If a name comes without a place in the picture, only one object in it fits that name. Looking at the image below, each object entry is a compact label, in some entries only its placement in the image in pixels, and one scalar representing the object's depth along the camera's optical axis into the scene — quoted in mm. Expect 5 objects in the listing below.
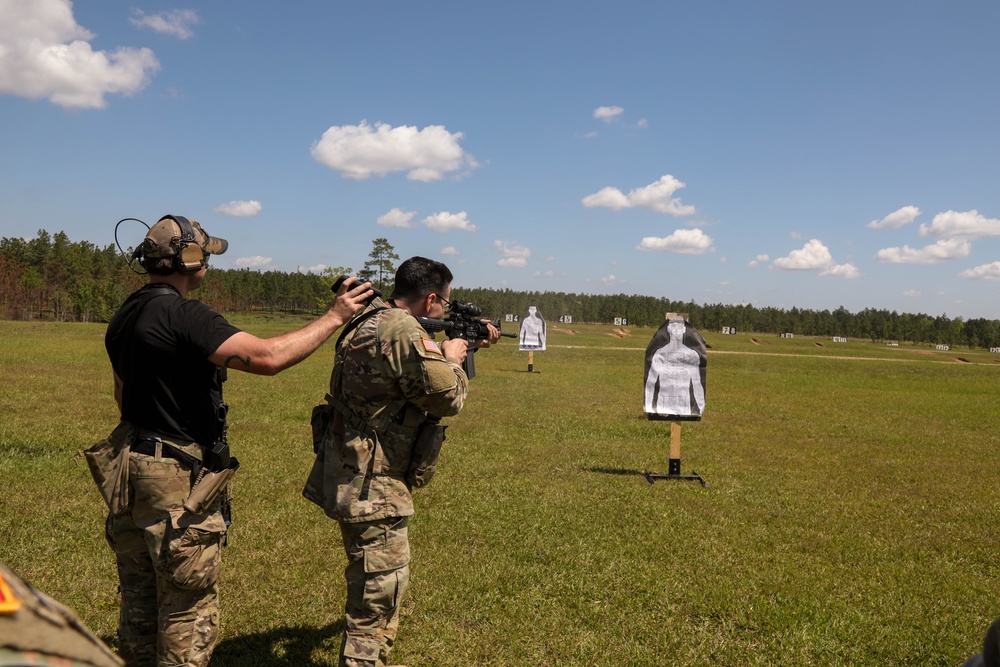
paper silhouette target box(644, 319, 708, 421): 10664
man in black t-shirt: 3242
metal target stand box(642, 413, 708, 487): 10039
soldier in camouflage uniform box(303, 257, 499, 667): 3842
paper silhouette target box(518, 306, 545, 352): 27281
